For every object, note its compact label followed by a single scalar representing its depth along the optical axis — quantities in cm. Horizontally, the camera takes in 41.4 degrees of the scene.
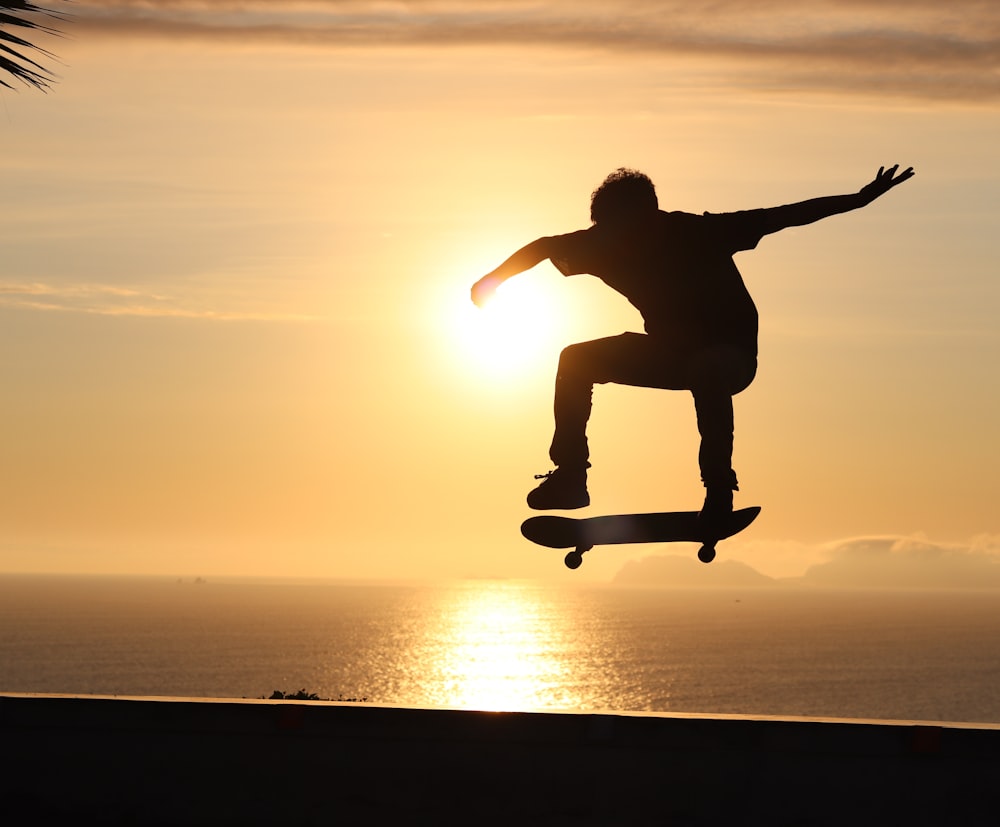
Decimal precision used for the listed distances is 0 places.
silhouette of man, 990
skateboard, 1023
